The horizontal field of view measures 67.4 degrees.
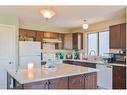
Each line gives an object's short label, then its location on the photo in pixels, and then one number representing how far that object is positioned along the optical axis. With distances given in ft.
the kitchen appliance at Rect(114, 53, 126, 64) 9.45
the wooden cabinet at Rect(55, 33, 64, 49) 14.03
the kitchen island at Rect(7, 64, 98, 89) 4.83
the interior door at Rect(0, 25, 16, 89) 9.06
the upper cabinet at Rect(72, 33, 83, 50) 13.56
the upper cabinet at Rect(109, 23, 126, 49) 9.15
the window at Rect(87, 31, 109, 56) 11.93
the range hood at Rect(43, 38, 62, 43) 12.69
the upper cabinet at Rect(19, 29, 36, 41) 11.44
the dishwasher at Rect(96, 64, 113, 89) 9.35
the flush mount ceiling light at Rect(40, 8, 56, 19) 6.61
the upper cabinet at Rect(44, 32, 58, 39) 13.05
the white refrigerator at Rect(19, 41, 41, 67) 9.82
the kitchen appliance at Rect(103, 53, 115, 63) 10.10
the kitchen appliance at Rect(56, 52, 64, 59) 13.68
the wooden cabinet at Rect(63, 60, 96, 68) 10.66
